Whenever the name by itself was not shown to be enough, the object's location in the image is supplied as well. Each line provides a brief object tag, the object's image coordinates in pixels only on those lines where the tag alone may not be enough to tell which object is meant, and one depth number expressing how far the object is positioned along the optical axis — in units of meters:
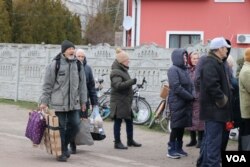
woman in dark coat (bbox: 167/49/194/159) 9.75
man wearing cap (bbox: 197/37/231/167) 8.20
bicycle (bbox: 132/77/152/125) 14.11
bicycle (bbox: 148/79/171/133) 12.87
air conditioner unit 21.62
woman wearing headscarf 10.87
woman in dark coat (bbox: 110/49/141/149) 10.58
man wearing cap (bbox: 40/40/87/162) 9.37
